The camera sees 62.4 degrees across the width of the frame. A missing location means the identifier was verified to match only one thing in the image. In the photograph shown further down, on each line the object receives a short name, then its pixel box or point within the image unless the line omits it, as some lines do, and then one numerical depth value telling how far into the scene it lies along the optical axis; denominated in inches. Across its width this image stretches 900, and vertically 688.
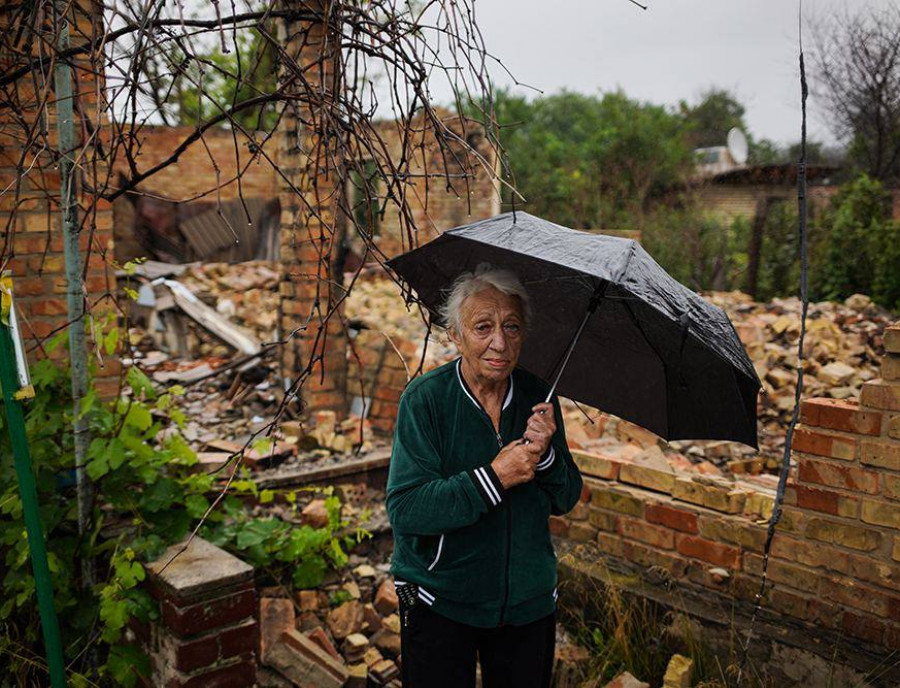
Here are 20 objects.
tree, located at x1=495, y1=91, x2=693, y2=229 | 774.5
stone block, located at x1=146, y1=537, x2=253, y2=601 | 105.5
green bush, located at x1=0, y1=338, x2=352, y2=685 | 109.3
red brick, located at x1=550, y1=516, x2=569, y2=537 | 150.8
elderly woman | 81.4
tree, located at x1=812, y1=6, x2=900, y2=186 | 526.0
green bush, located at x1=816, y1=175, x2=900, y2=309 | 366.3
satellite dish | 811.4
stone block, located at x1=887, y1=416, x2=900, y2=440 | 108.2
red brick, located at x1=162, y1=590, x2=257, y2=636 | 105.1
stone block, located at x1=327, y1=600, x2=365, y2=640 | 146.3
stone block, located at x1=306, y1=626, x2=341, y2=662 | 135.7
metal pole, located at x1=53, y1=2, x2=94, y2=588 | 100.5
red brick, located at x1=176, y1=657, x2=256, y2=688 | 107.4
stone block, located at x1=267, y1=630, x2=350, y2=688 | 125.4
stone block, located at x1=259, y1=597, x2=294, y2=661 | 134.2
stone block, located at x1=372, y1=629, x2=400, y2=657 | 145.0
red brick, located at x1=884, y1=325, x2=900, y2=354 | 107.8
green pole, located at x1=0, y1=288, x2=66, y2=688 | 87.5
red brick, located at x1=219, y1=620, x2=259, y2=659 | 110.1
